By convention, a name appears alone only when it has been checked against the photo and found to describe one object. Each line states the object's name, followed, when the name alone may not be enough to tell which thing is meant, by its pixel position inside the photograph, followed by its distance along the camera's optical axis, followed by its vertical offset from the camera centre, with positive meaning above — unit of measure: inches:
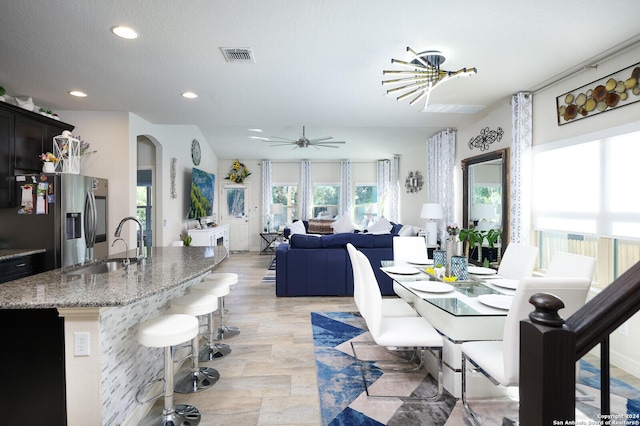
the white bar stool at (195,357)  90.2 -43.6
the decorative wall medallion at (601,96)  102.0 +39.4
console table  255.4 -21.2
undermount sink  92.9 -17.0
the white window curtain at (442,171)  221.9 +28.2
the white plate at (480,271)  113.7 -21.4
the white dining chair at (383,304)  103.0 -32.5
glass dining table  77.5 -22.9
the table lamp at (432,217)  221.3 -4.5
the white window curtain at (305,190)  367.2 +21.8
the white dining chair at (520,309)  62.2 -19.1
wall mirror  165.5 +10.6
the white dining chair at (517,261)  112.9 -18.2
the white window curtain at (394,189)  348.5 +22.5
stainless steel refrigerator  132.0 -3.9
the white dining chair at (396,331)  86.2 -32.8
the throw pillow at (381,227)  280.3 -14.6
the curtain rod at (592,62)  100.1 +51.1
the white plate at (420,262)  128.7 -20.4
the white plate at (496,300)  76.9 -22.0
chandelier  99.7 +43.4
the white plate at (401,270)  109.5 -20.5
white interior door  365.4 -2.5
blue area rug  80.6 -51.1
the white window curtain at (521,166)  146.1 +20.1
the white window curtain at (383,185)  363.3 +27.9
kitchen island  62.5 -24.9
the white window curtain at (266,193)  363.3 +18.6
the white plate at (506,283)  94.4 -21.5
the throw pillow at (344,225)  309.0 -14.2
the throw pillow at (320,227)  337.1 -17.5
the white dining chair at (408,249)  142.2 -16.9
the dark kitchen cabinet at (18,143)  128.9 +27.6
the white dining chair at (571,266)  86.7 -15.5
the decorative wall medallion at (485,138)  170.7 +39.9
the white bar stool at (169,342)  69.7 -28.3
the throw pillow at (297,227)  291.9 -15.6
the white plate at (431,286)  89.2 -21.5
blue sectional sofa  185.6 -29.4
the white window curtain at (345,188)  367.2 +24.6
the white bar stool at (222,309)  118.9 -39.4
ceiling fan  267.4 +57.3
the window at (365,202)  373.1 +9.2
